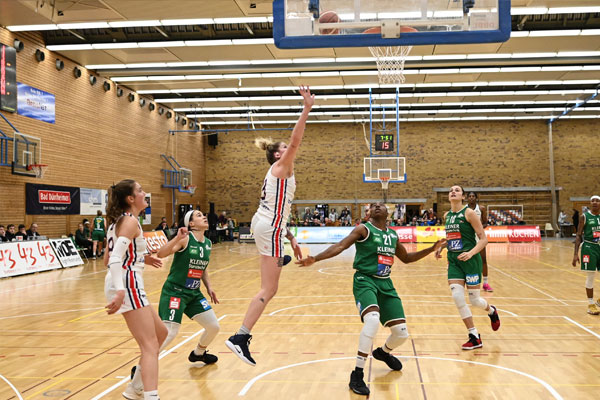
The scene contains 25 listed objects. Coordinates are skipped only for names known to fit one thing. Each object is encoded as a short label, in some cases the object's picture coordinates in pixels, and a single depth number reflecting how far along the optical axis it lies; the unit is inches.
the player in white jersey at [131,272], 148.7
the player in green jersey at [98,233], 741.9
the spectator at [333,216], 1253.3
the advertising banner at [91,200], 772.1
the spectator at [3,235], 571.5
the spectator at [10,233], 587.4
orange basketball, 229.6
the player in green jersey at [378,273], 202.1
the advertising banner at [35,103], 644.1
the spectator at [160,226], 961.8
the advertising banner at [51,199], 662.5
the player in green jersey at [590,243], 330.3
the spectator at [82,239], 734.5
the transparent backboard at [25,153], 622.2
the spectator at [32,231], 631.1
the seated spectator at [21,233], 600.5
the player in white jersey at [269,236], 175.5
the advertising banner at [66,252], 660.7
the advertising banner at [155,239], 816.9
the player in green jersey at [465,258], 248.8
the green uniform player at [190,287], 210.8
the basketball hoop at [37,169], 649.0
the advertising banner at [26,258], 566.3
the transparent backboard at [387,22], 219.3
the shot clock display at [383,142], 967.6
